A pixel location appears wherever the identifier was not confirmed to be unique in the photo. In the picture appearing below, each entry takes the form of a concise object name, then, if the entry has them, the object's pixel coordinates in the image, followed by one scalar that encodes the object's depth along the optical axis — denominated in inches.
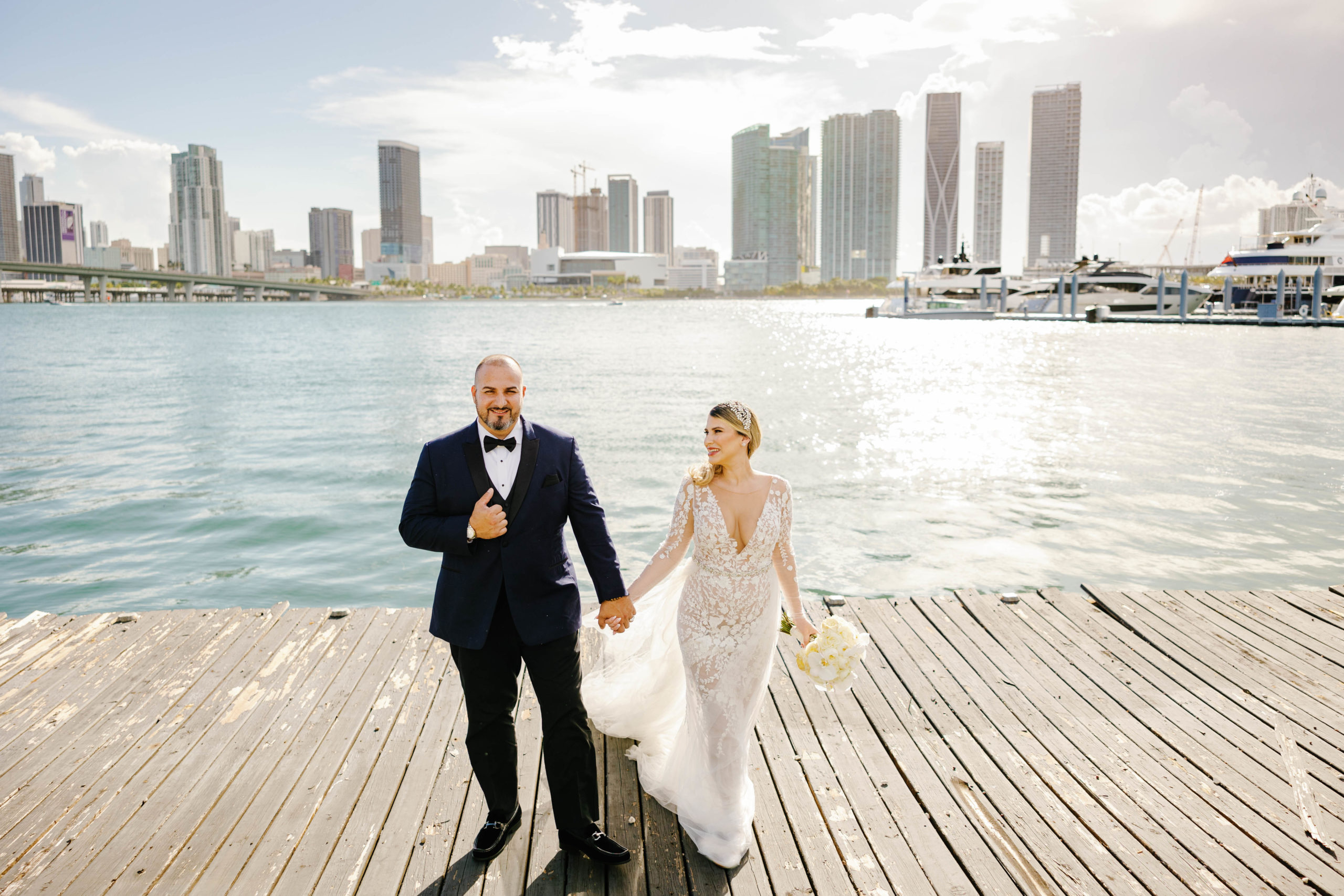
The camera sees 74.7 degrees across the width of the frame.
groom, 133.0
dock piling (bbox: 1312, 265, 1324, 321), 2445.9
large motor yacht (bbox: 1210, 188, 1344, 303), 2977.4
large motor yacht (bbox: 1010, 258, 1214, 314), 3282.5
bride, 143.0
